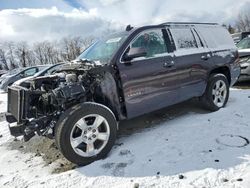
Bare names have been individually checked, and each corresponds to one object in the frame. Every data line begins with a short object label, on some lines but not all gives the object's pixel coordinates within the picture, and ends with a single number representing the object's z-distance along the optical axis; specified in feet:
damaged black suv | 8.98
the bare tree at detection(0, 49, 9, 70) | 144.76
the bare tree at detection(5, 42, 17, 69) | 142.95
